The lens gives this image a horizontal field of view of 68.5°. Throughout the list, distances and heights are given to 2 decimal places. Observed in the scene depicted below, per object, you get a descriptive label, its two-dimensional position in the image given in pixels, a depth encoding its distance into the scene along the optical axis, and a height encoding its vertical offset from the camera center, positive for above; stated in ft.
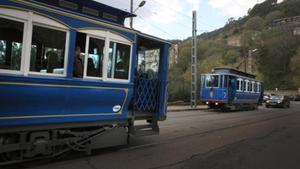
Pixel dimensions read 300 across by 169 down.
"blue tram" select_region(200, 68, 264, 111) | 60.95 +1.24
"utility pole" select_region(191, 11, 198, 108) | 67.08 +7.79
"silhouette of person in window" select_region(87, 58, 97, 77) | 16.94 +1.49
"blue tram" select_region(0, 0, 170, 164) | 13.71 +0.65
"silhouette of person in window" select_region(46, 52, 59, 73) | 15.14 +1.76
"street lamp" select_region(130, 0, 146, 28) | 56.54 +22.17
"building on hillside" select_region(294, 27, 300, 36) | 277.18 +84.54
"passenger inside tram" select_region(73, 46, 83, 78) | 16.32 +1.71
